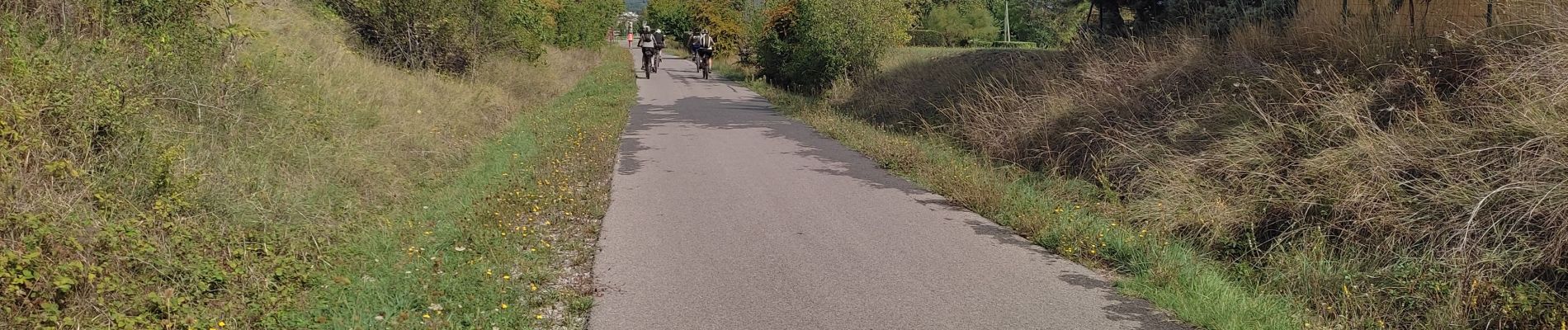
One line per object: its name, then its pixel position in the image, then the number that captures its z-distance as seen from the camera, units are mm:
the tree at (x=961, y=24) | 64562
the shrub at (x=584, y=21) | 37781
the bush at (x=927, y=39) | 60566
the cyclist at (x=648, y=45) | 29891
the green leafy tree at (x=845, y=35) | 20875
